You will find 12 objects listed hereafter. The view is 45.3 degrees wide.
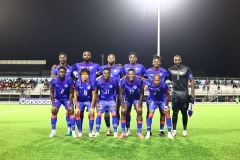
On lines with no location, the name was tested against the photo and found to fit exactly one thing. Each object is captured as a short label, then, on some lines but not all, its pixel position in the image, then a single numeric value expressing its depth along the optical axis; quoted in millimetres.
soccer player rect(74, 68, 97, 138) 8315
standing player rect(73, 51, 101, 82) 9055
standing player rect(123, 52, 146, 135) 8948
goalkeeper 8500
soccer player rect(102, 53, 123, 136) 8906
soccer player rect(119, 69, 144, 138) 8180
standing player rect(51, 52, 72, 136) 8663
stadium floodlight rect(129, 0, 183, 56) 24156
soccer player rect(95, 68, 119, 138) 8258
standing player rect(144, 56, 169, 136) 8739
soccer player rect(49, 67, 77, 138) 8211
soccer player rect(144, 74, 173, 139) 8094
